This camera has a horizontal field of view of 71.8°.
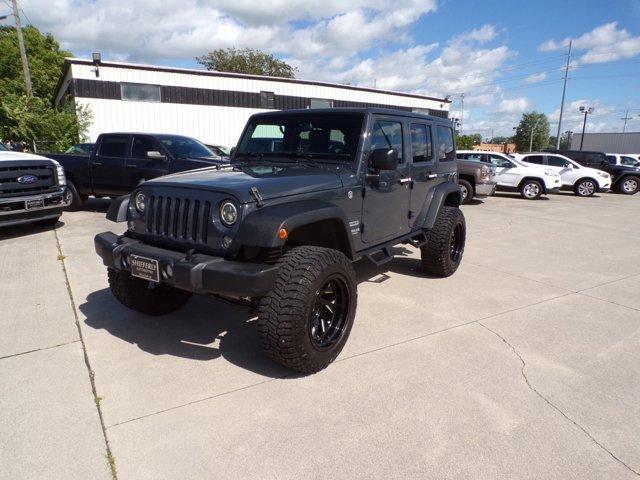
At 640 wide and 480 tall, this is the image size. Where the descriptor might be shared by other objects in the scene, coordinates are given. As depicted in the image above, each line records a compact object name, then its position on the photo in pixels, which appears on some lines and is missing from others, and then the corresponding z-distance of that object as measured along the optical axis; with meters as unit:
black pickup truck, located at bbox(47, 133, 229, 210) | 8.61
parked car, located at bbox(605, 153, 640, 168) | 18.91
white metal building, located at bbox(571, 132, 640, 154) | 42.29
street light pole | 44.60
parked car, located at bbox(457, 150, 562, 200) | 14.88
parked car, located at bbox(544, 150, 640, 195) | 18.12
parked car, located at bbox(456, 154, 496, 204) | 12.42
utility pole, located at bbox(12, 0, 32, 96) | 22.60
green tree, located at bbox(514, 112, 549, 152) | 77.75
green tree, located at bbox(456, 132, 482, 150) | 38.20
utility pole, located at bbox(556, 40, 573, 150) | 37.69
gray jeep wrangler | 2.83
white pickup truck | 6.83
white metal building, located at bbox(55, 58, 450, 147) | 18.50
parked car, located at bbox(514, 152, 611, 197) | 16.36
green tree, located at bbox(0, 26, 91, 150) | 17.95
